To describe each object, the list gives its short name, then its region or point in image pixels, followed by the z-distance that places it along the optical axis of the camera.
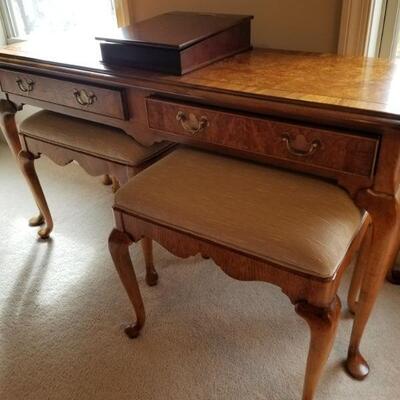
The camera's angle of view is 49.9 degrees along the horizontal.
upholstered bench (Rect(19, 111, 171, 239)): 1.29
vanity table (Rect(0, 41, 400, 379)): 0.84
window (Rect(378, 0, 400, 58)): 1.21
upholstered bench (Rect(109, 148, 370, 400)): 0.85
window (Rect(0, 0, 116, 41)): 2.01
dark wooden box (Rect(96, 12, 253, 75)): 1.06
